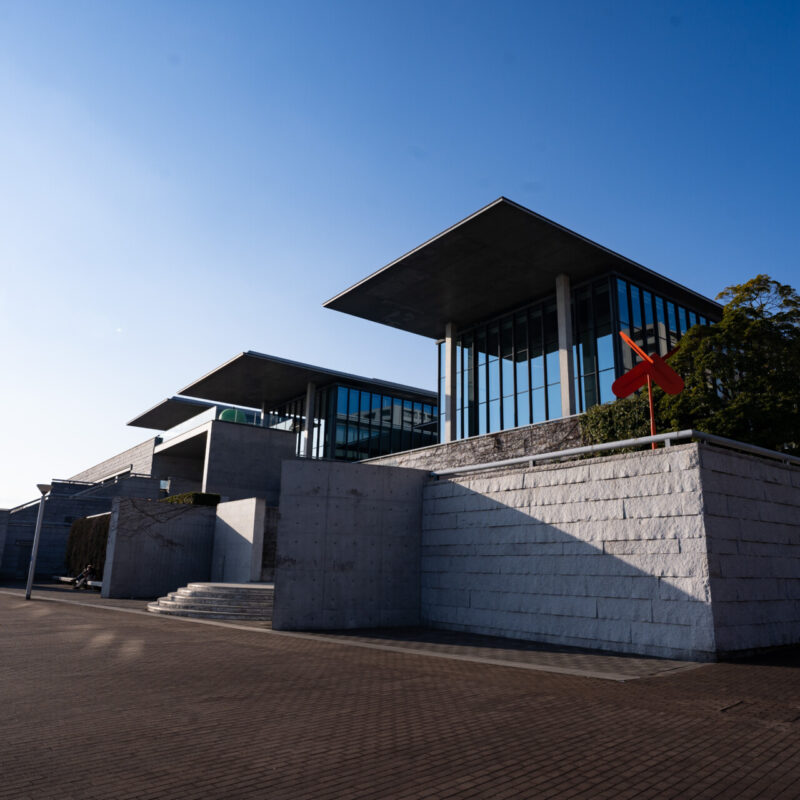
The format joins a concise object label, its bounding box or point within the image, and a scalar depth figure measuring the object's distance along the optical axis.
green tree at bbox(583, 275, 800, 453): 19.42
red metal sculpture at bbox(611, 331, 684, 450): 14.24
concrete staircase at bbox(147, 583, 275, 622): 18.22
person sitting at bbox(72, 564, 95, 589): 31.17
